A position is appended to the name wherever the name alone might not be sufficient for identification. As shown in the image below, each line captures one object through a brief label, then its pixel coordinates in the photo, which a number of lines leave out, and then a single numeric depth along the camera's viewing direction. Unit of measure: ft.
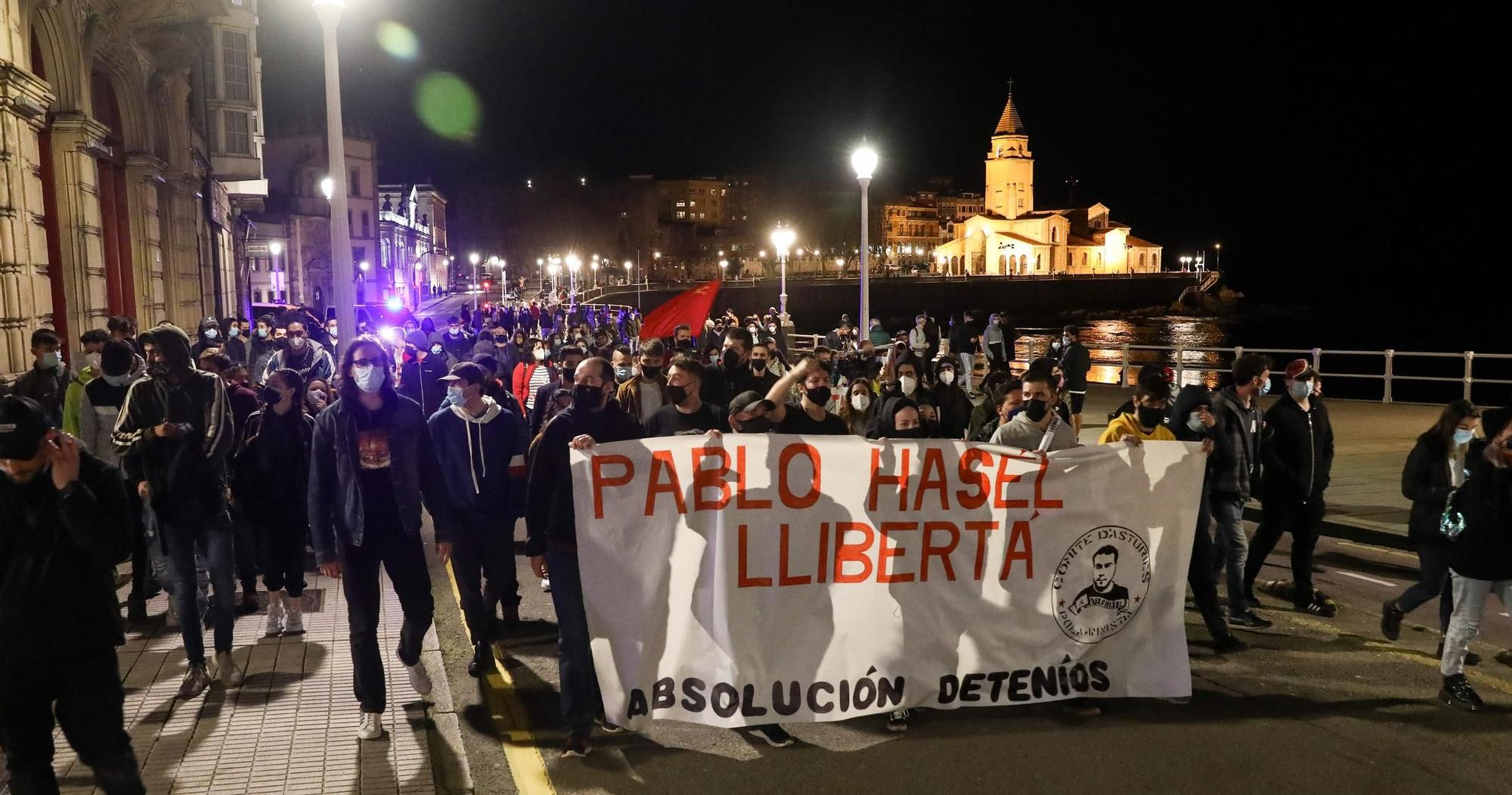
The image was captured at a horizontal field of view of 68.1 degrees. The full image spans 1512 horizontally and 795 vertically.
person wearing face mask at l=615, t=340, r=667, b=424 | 29.09
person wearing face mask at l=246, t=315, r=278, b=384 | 45.62
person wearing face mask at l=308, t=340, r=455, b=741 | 18.04
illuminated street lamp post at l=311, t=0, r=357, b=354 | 33.50
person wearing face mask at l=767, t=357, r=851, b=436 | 21.70
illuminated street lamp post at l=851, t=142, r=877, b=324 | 53.83
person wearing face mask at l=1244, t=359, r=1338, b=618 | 25.44
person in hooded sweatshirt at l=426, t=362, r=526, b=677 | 21.50
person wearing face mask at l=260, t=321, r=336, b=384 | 32.03
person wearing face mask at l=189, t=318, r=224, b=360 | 44.67
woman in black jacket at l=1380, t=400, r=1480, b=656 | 21.75
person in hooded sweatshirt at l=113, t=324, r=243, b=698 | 19.79
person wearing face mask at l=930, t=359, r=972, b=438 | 32.81
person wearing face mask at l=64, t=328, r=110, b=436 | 26.17
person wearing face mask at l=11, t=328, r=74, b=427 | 27.99
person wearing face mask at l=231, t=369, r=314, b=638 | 23.82
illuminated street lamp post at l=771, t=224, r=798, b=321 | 115.60
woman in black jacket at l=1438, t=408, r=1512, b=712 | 18.79
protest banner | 17.44
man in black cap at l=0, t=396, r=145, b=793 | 12.53
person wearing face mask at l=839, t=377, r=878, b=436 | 29.86
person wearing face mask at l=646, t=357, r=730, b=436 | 23.02
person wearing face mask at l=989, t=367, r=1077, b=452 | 20.42
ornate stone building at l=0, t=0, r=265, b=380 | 41.19
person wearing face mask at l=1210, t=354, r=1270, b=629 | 23.85
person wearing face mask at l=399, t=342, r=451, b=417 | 40.29
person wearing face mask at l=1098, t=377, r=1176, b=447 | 23.22
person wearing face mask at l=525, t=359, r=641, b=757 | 17.34
